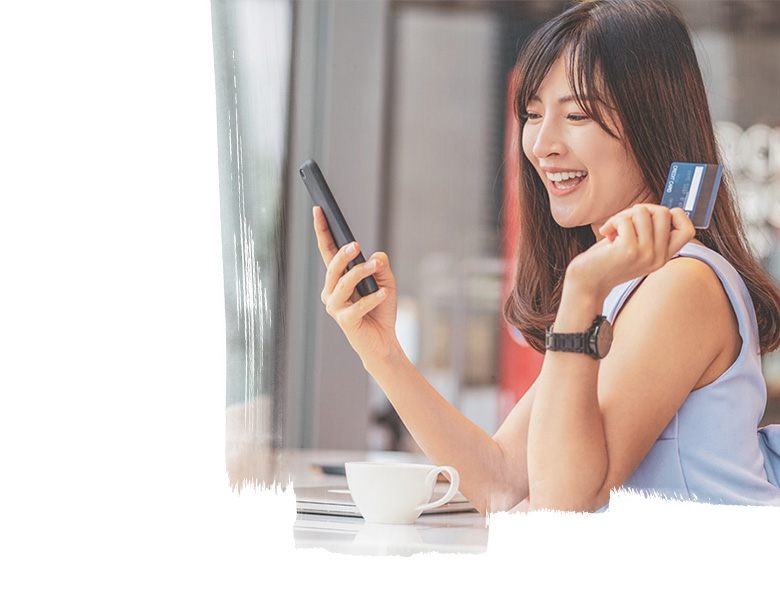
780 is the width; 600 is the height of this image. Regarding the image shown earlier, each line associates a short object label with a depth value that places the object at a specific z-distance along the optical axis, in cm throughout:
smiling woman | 173
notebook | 183
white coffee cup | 177
